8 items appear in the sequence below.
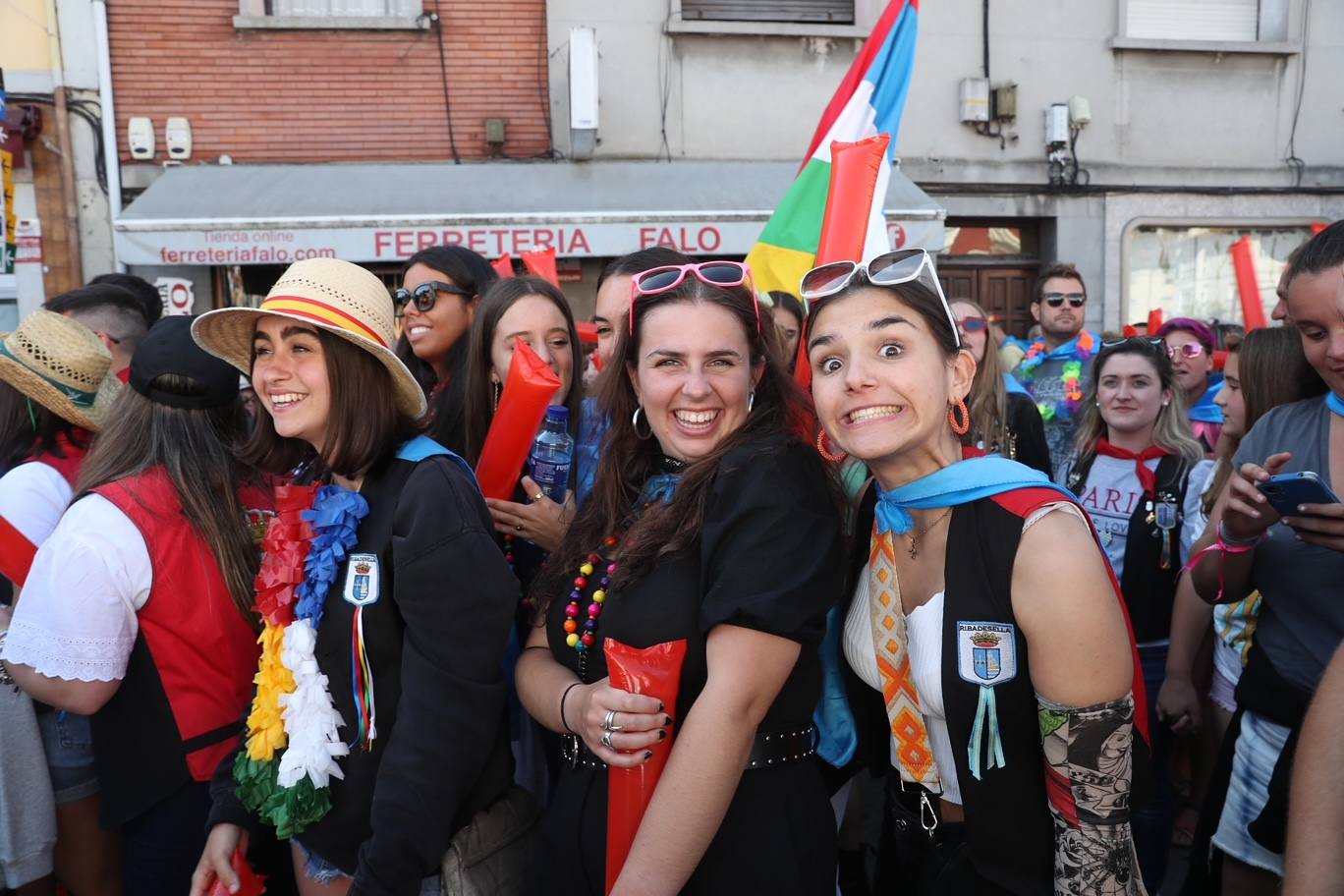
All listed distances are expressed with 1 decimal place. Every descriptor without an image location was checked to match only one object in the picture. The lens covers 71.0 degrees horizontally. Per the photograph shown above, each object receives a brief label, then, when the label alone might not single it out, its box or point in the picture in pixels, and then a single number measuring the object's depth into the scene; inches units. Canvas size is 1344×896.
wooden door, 397.7
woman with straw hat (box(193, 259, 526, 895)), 70.9
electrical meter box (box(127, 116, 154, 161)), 334.0
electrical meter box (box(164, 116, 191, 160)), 336.5
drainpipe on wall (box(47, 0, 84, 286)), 330.3
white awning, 303.9
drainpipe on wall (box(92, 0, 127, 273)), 331.9
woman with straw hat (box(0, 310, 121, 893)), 102.5
